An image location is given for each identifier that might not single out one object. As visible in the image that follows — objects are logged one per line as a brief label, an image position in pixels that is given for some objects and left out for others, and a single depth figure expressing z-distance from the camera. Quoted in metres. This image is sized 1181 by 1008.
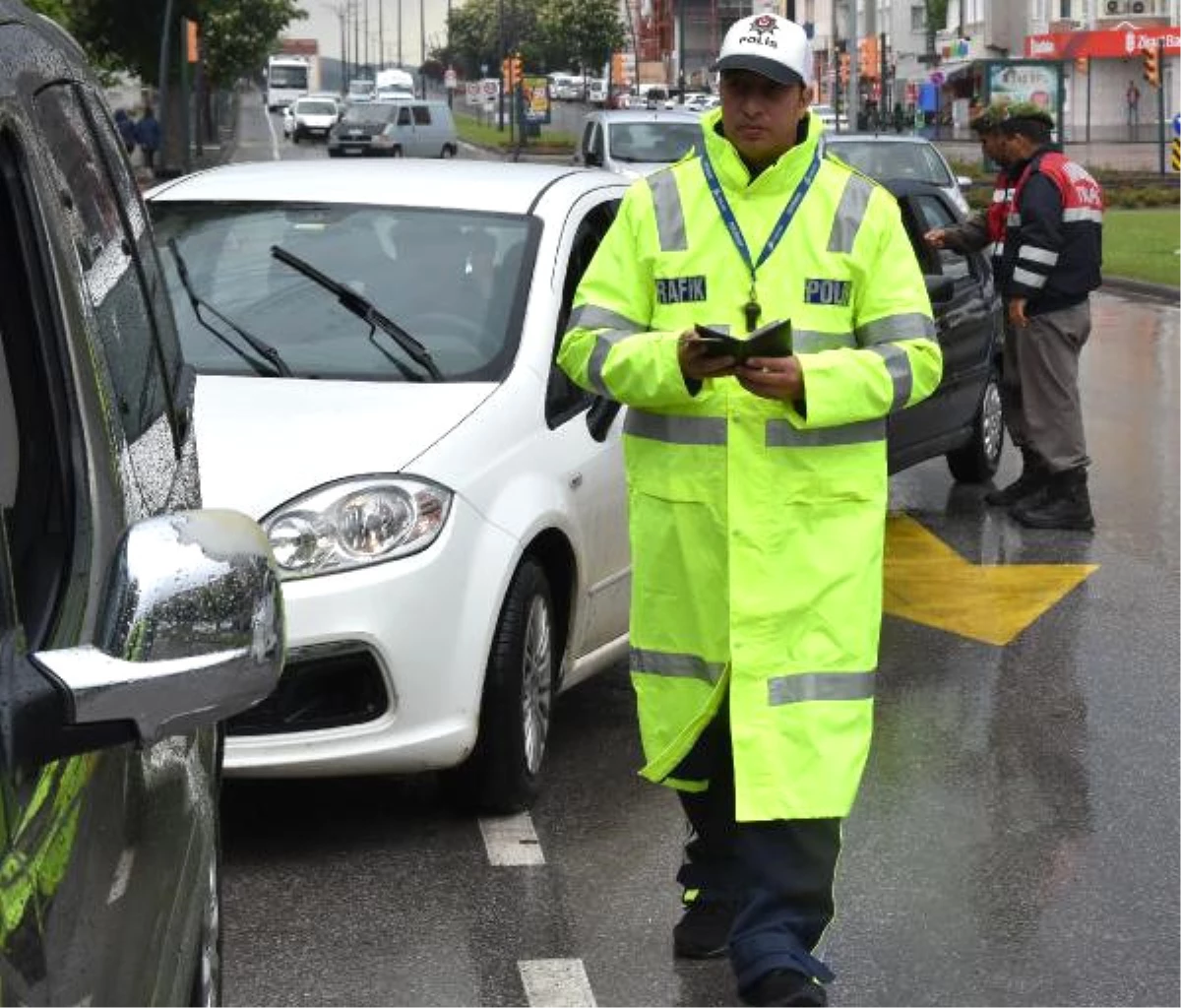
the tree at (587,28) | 118.50
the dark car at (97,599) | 2.03
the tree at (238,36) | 68.81
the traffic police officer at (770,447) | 4.70
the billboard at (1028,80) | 50.38
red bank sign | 88.56
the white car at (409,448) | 5.87
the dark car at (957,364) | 10.89
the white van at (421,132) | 67.50
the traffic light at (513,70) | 85.38
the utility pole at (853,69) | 47.06
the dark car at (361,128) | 67.50
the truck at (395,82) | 107.56
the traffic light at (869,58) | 67.31
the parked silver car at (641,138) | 28.92
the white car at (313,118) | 84.00
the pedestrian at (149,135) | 51.72
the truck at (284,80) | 113.12
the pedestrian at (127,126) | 51.03
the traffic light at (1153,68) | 53.28
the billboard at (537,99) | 90.38
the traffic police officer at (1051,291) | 10.91
